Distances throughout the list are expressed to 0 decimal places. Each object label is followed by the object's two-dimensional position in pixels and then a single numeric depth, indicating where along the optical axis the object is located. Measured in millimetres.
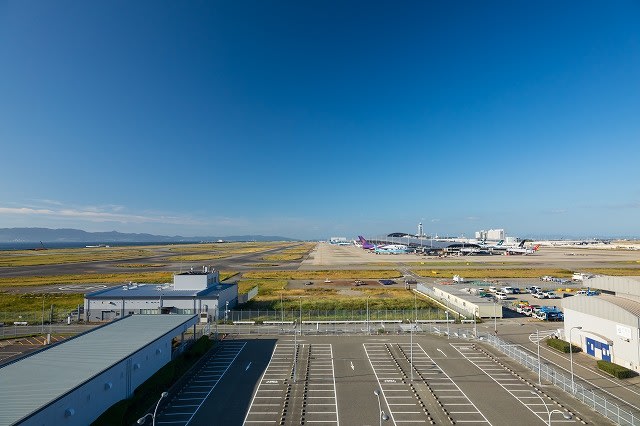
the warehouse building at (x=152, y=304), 56281
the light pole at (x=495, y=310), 56656
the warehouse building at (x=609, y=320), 33375
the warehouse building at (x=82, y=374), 19562
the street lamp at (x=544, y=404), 25106
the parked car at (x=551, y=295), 72812
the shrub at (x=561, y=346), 39469
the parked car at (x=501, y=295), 73125
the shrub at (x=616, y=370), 31828
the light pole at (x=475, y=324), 45925
